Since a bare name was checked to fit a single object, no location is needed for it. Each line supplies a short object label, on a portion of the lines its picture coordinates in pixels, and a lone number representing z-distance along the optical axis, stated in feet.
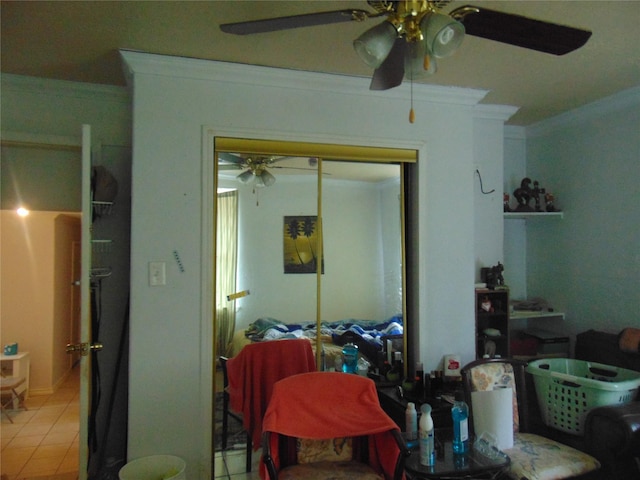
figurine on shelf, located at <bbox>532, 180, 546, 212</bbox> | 12.25
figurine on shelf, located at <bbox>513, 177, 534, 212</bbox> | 12.22
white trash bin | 7.77
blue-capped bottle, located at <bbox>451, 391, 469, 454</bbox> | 6.90
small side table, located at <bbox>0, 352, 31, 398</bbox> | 15.25
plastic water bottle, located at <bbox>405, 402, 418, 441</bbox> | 7.43
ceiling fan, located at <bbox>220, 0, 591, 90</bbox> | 4.83
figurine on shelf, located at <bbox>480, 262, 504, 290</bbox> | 11.01
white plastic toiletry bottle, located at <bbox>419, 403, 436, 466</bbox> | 6.58
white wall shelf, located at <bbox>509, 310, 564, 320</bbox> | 11.71
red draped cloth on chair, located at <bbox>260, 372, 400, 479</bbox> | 6.75
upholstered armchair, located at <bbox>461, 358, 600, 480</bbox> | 6.93
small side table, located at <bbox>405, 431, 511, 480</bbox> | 6.37
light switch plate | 8.29
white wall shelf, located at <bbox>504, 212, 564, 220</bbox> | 12.01
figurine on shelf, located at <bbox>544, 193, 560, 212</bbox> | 12.22
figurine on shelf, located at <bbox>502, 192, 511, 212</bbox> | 12.03
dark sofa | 7.04
